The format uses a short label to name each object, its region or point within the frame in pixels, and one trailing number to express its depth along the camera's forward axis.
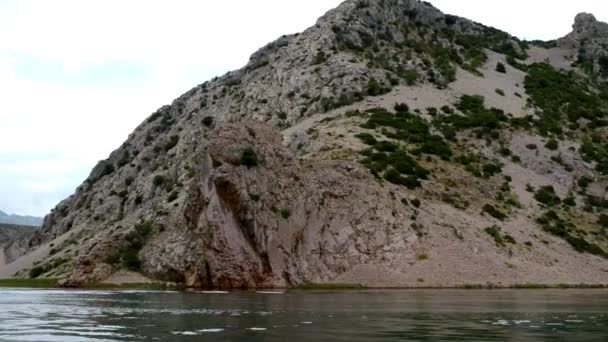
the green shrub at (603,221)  85.19
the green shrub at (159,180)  102.29
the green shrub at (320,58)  118.75
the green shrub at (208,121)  113.87
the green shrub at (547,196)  87.56
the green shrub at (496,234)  72.75
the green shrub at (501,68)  137.38
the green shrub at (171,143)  119.00
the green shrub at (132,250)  77.00
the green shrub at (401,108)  106.31
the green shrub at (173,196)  90.09
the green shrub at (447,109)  110.06
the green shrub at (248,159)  68.00
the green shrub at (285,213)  66.50
